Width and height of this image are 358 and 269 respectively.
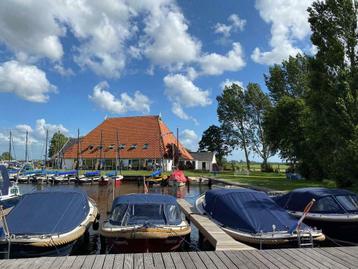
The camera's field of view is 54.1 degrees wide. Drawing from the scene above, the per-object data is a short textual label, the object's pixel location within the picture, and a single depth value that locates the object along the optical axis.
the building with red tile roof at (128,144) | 65.25
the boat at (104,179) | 46.75
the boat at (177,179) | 39.83
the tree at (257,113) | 75.19
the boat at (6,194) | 21.73
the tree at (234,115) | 77.75
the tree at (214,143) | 93.62
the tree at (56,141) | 107.70
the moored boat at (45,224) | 10.91
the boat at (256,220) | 11.48
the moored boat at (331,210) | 14.18
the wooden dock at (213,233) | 10.37
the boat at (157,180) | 45.51
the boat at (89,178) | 49.03
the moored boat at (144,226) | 11.79
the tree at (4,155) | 111.96
